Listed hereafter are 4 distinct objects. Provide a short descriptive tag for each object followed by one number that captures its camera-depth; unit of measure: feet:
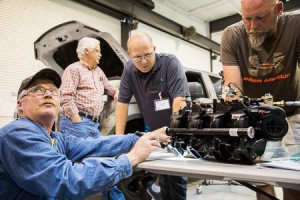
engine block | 3.86
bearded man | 5.68
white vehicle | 10.81
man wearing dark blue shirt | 7.67
